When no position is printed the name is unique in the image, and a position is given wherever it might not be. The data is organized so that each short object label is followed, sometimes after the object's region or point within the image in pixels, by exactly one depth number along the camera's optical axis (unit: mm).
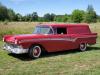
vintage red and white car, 4791
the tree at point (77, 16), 51768
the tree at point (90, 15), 44298
